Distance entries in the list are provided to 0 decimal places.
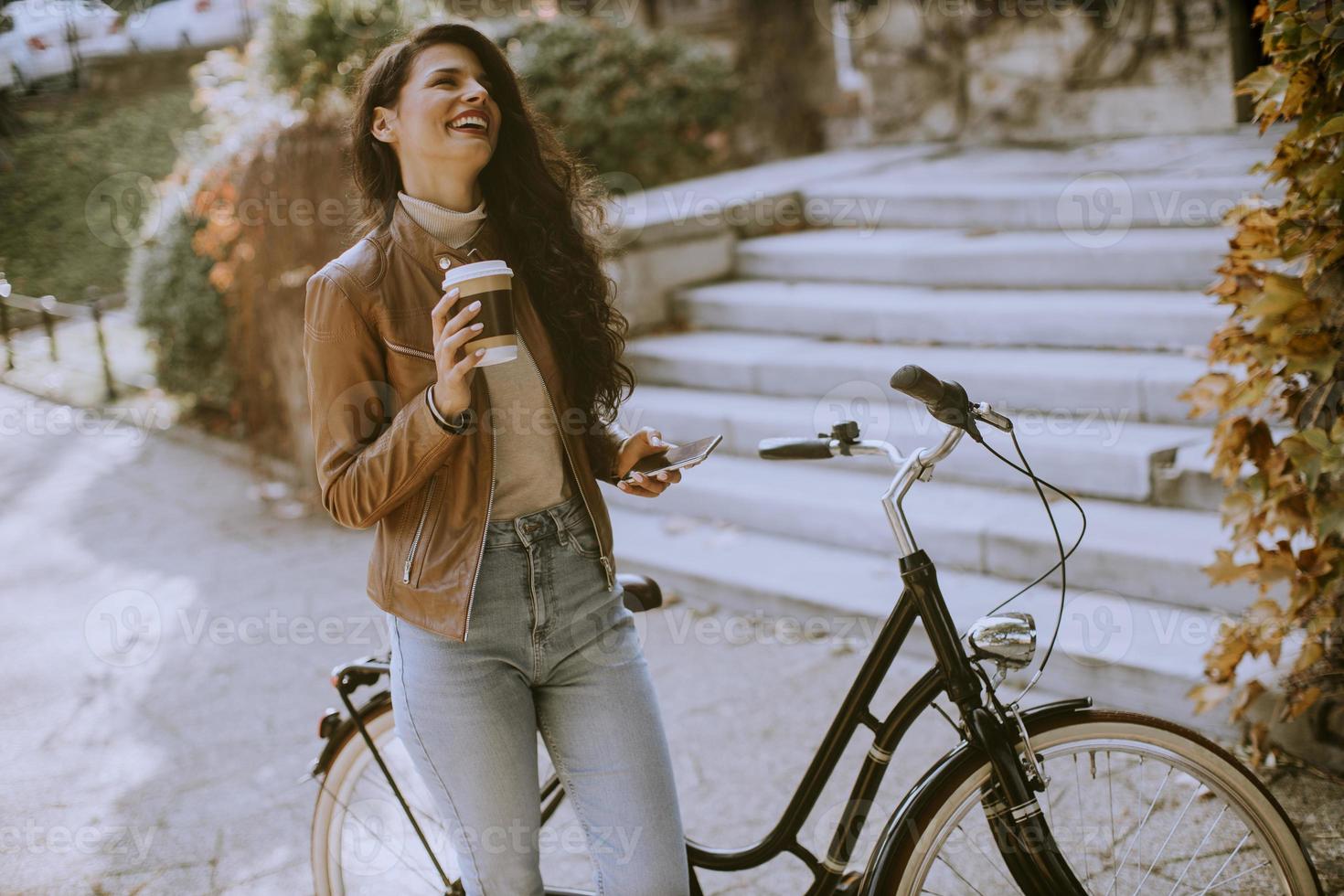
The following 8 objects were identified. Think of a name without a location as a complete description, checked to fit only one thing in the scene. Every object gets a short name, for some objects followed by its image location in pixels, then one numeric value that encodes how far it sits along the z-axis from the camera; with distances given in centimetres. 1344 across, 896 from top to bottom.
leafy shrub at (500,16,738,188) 982
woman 202
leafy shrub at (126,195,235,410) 768
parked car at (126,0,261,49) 1398
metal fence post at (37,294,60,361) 945
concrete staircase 416
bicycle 204
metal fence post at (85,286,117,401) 903
